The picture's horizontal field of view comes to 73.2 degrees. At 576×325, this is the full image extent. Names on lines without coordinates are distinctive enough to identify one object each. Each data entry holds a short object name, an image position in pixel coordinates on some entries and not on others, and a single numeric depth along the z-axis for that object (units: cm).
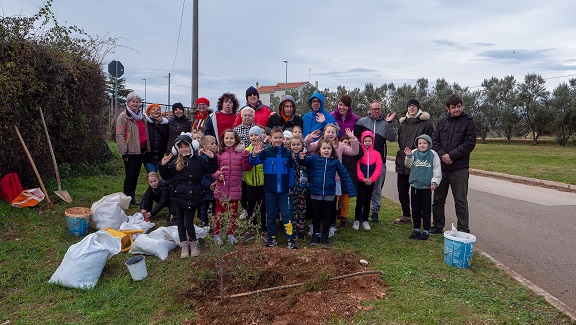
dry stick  364
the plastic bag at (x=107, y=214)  572
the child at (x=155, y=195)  645
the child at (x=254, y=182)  520
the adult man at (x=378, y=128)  648
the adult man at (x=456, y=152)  555
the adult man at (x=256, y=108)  638
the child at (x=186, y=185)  480
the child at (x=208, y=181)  531
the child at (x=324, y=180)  521
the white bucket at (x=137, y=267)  411
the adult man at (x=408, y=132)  627
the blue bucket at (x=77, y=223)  546
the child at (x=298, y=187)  520
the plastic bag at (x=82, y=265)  396
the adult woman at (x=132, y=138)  682
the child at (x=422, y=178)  556
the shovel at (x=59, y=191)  691
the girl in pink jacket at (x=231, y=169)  515
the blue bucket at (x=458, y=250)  446
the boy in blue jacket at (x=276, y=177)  506
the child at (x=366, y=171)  614
